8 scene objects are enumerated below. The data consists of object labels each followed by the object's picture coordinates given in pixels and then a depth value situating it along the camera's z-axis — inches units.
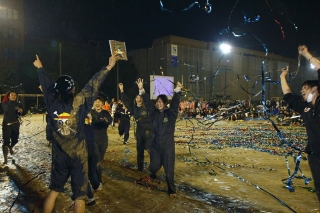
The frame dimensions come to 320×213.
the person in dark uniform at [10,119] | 296.7
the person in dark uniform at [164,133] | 199.0
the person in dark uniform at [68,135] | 135.0
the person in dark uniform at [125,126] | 445.0
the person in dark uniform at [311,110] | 138.4
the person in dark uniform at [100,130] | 212.8
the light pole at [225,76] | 1698.8
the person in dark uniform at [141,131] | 265.3
